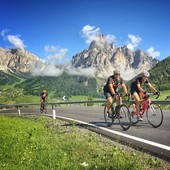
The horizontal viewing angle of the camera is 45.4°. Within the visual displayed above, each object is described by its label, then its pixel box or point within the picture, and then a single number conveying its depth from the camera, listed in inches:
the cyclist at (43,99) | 885.4
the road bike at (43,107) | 891.4
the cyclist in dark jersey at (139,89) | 338.1
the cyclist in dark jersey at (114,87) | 339.1
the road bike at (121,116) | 322.2
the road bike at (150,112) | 327.0
